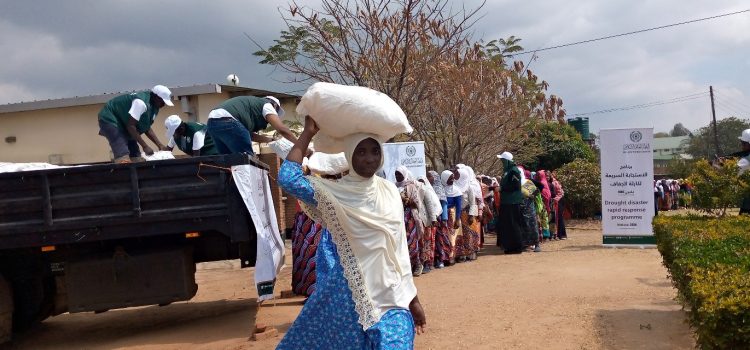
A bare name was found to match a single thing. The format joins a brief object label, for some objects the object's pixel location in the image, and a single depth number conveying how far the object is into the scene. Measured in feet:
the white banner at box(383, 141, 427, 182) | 36.01
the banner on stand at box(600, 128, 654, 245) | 41.27
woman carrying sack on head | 10.62
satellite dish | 56.02
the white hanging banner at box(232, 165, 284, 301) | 19.85
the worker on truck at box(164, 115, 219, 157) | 25.09
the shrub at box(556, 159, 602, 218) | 66.74
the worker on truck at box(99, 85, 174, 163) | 24.04
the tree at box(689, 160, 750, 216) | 22.45
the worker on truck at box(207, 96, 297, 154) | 21.71
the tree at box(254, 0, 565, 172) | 37.93
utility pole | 157.17
